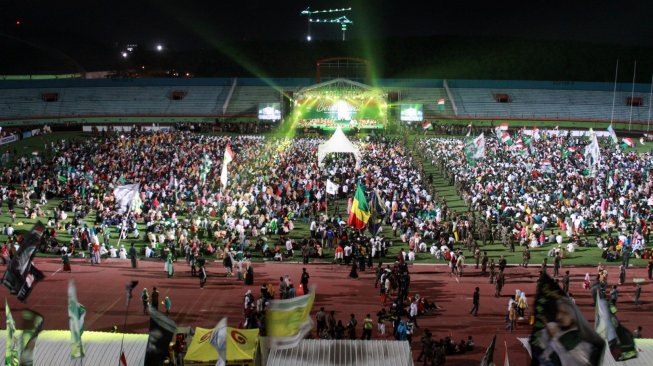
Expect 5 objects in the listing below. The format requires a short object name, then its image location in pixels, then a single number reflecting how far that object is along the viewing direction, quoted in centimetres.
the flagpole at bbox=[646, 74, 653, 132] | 6379
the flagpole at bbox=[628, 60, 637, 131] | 6462
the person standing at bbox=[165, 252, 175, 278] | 2339
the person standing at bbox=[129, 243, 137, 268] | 2469
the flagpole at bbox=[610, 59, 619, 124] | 6596
